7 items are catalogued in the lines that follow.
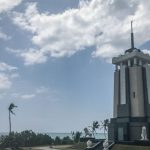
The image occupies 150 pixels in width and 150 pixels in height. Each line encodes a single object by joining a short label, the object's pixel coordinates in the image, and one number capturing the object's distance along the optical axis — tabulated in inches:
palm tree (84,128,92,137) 2722.3
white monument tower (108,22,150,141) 1278.7
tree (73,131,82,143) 1816.5
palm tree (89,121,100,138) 2452.7
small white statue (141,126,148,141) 1165.7
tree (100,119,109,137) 2376.1
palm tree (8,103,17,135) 1882.0
